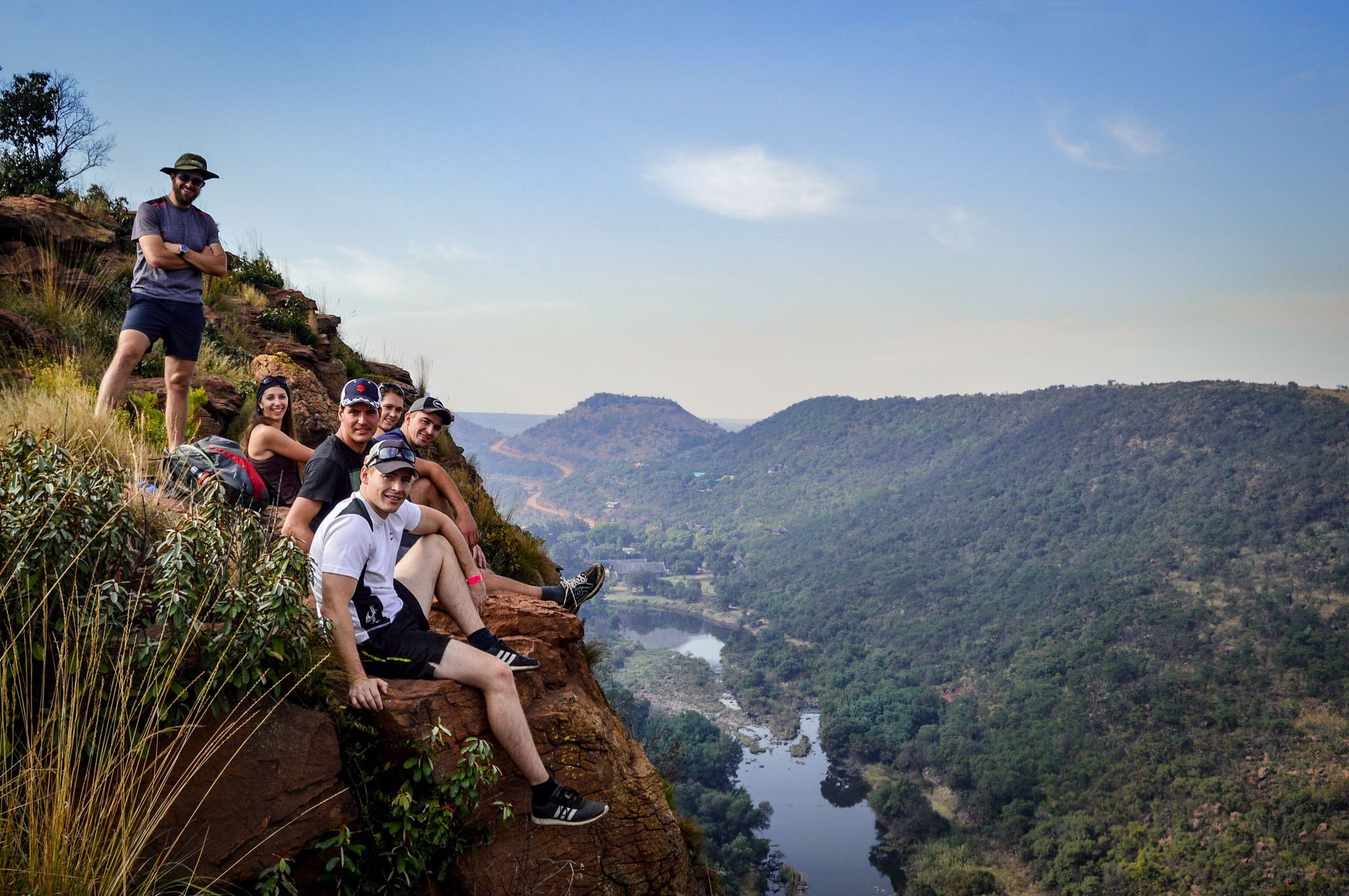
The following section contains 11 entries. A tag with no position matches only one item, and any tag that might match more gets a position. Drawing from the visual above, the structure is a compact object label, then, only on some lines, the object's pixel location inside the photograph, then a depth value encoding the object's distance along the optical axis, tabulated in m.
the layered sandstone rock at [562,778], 3.31
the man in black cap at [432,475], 4.57
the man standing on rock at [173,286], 4.70
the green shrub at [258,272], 11.34
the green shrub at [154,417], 5.11
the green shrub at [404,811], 3.00
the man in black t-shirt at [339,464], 3.70
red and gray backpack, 3.79
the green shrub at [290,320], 9.78
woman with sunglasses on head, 4.39
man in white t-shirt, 3.06
